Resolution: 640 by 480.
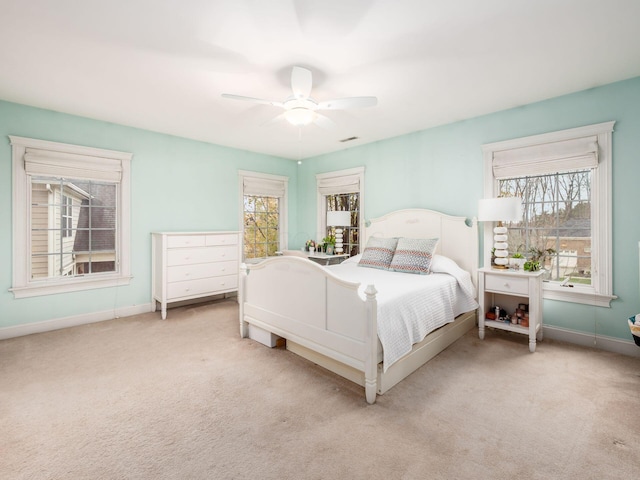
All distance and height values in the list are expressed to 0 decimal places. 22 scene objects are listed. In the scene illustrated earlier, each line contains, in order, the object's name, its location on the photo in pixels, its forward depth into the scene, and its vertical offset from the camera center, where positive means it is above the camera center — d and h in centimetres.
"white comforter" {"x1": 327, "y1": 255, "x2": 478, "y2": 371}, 220 -51
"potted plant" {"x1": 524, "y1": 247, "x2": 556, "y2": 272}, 338 -17
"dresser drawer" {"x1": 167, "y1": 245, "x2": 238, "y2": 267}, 405 -21
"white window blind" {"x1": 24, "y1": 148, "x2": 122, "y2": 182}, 343 +87
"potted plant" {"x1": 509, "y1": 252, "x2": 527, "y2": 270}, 329 -24
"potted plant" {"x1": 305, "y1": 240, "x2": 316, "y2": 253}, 543 -11
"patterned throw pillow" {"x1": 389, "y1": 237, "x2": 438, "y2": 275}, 334 -18
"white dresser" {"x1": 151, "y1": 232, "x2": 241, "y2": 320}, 401 -34
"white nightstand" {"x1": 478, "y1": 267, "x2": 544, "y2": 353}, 295 -52
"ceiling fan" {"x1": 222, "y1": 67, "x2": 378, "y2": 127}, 238 +110
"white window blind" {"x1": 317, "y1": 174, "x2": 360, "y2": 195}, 506 +93
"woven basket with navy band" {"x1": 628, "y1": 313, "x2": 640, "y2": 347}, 233 -67
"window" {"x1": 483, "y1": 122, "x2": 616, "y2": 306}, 295 +40
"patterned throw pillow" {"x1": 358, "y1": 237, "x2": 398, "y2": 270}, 367 -17
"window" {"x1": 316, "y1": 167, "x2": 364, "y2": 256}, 505 +70
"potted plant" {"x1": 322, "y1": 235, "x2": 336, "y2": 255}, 518 -8
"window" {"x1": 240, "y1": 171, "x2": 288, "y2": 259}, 541 +48
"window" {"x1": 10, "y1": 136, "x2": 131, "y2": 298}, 341 +27
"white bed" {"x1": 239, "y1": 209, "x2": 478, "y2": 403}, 214 -58
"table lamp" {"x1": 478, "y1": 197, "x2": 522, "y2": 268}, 315 +25
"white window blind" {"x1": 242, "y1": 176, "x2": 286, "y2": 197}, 533 +94
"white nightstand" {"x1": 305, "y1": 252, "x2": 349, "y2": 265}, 490 -29
